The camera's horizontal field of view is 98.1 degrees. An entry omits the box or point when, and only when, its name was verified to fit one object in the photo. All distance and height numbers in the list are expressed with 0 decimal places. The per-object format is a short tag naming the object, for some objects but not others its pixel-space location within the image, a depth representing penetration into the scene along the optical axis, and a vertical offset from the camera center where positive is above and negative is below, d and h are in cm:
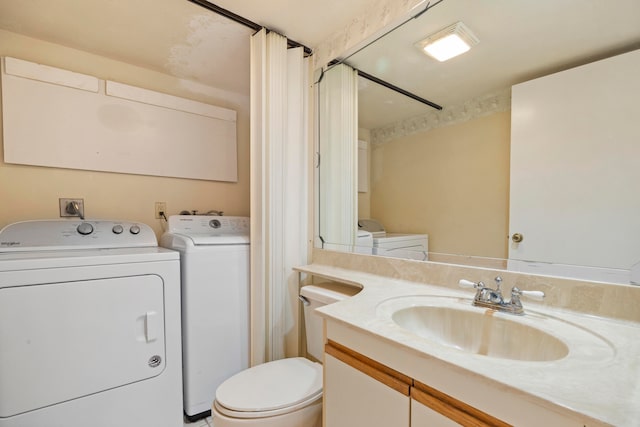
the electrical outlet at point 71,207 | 177 +0
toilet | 104 -77
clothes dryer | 115 -57
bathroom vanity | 50 -34
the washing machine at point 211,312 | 158 -63
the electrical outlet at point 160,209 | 209 -2
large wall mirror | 95 +25
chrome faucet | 88 -30
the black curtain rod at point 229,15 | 139 +101
